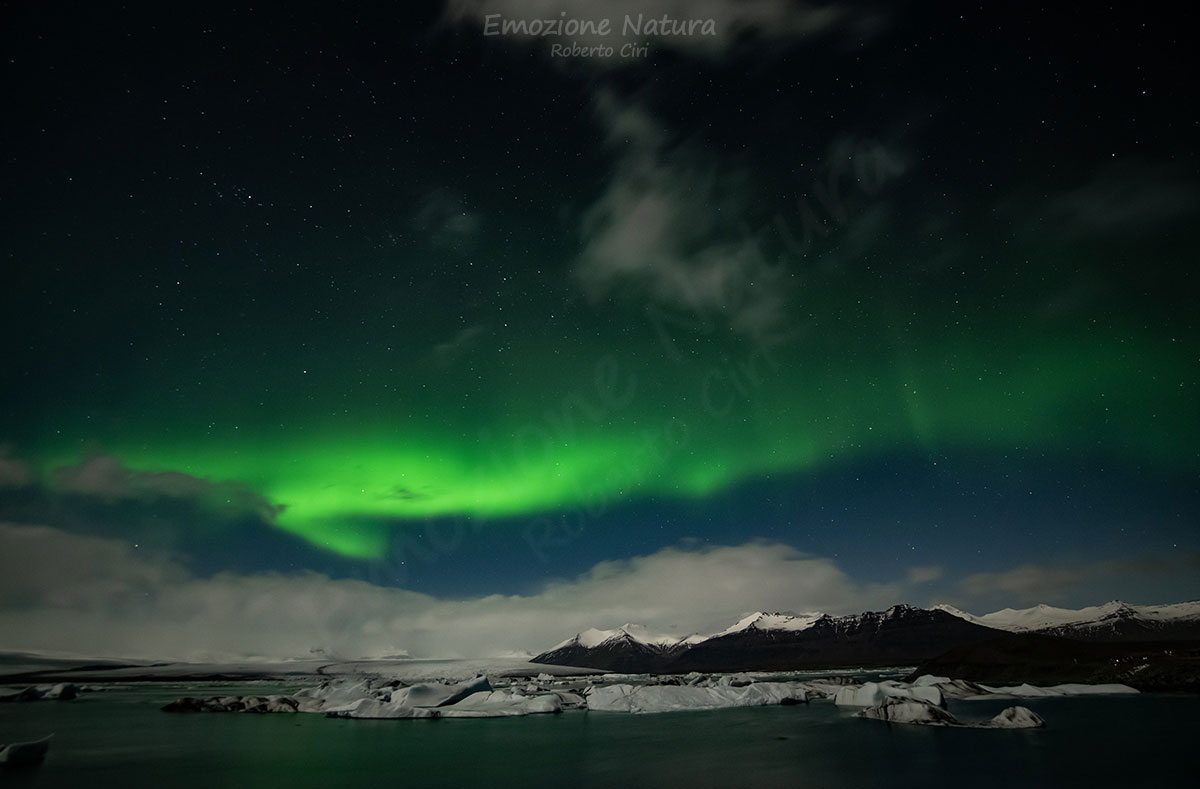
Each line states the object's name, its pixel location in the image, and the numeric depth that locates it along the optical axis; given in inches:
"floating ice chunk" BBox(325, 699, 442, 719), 2107.5
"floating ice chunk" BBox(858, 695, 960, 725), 1573.6
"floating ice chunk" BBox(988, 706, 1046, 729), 1469.0
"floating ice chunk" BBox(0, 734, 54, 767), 1132.5
